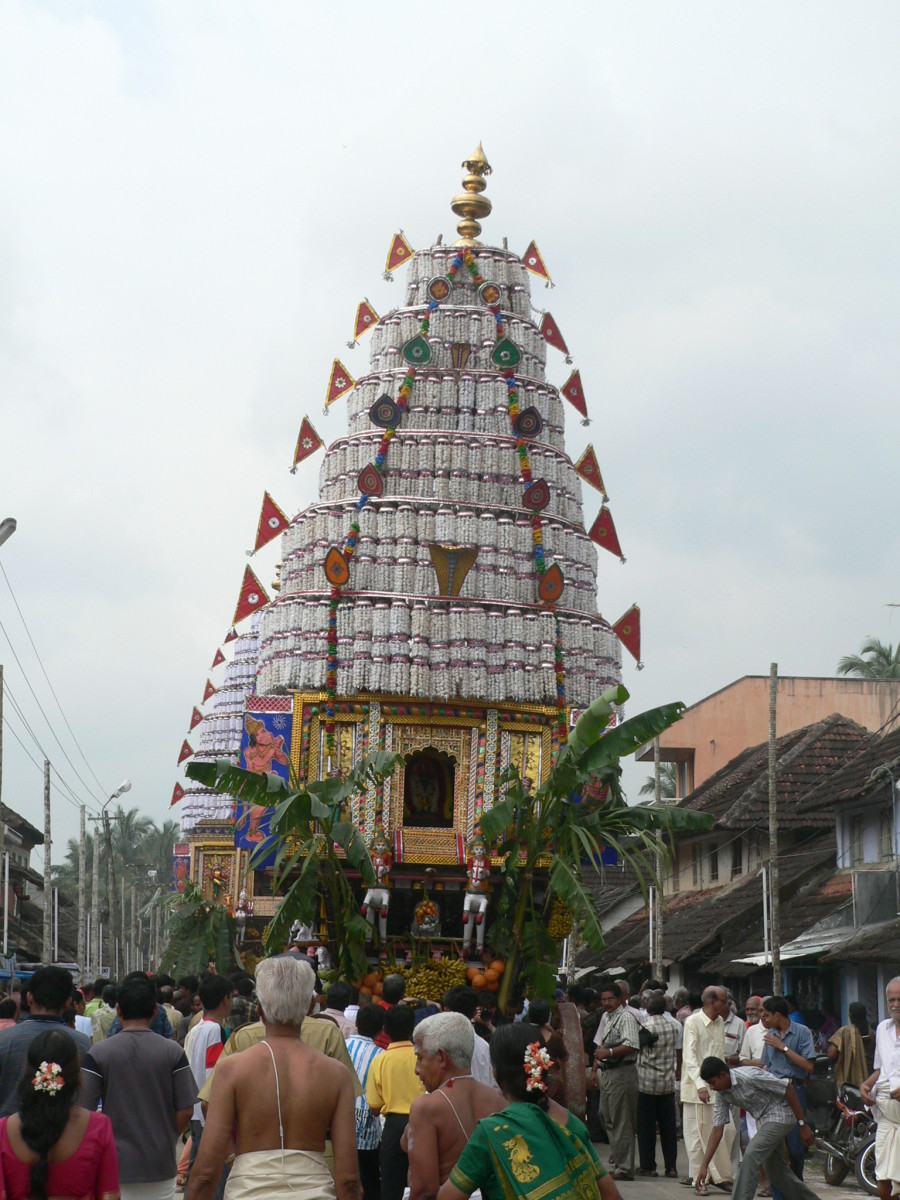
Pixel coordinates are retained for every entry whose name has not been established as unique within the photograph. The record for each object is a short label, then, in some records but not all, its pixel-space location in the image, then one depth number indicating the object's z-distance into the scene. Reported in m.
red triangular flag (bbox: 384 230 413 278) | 34.06
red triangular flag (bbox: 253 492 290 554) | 34.91
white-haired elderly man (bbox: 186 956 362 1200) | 6.07
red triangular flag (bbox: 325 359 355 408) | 34.44
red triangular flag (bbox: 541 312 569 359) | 35.22
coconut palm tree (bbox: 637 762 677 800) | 61.52
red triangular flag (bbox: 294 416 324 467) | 35.50
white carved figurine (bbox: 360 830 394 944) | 26.72
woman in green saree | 5.56
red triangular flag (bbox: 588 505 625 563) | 33.97
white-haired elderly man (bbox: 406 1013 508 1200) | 6.62
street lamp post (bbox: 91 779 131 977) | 59.07
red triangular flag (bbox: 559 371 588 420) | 34.75
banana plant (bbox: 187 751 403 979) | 23.23
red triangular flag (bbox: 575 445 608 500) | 34.44
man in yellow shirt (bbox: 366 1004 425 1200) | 9.31
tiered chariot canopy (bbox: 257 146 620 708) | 29.27
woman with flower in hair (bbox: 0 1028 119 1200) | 5.95
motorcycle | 14.98
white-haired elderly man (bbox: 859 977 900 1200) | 11.34
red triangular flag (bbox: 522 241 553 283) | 35.12
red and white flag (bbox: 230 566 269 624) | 41.94
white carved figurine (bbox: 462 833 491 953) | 26.95
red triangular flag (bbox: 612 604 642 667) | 33.19
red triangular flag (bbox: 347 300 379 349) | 34.56
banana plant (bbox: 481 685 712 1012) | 22.19
